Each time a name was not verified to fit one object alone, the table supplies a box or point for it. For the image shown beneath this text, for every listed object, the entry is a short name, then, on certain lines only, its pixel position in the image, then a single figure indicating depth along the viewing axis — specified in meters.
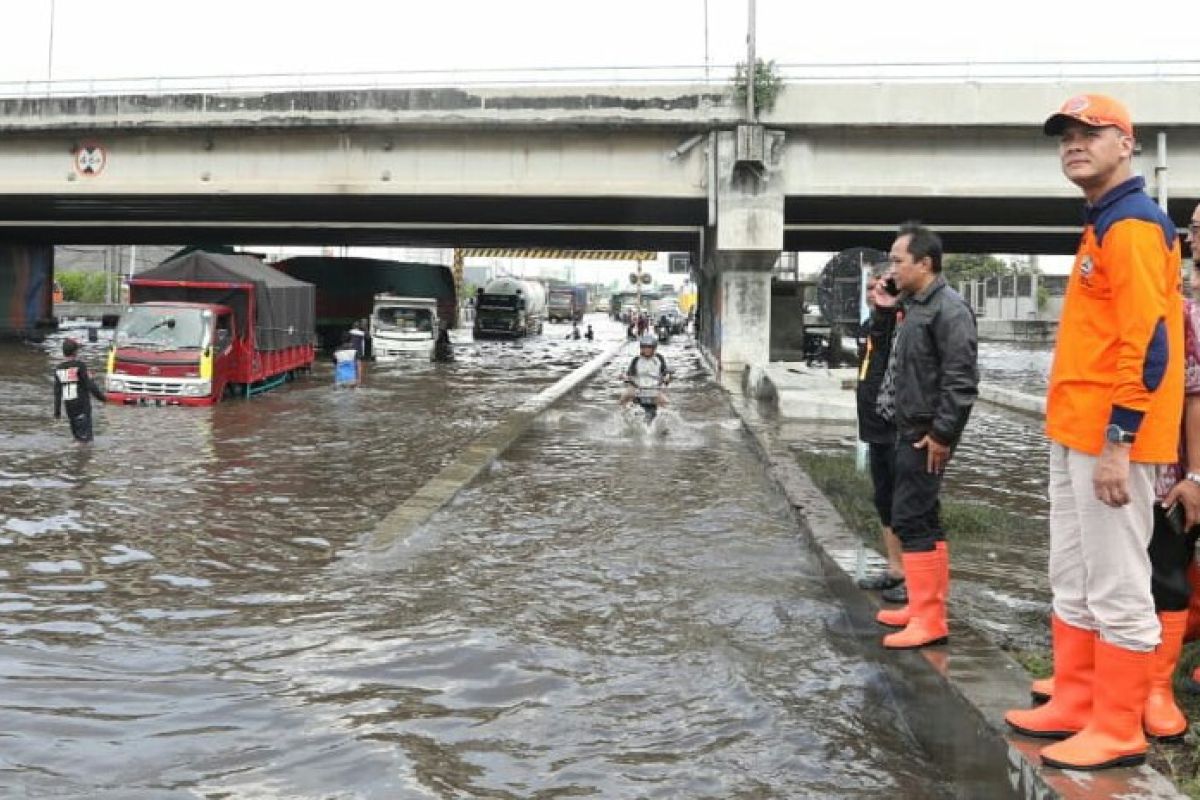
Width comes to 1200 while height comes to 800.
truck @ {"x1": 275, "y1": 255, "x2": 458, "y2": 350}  39.28
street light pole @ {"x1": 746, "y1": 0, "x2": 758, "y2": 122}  25.42
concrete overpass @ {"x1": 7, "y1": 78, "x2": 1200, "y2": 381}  25.62
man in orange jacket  3.34
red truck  19.03
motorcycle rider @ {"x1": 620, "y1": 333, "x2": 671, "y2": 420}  15.44
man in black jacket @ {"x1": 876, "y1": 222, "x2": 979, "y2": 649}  4.91
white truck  36.16
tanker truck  52.28
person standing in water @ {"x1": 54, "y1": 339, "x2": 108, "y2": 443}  13.14
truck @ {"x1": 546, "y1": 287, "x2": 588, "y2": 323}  83.88
